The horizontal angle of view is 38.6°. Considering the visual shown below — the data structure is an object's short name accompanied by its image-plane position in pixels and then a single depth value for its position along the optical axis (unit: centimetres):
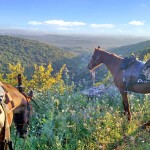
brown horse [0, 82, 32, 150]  257
